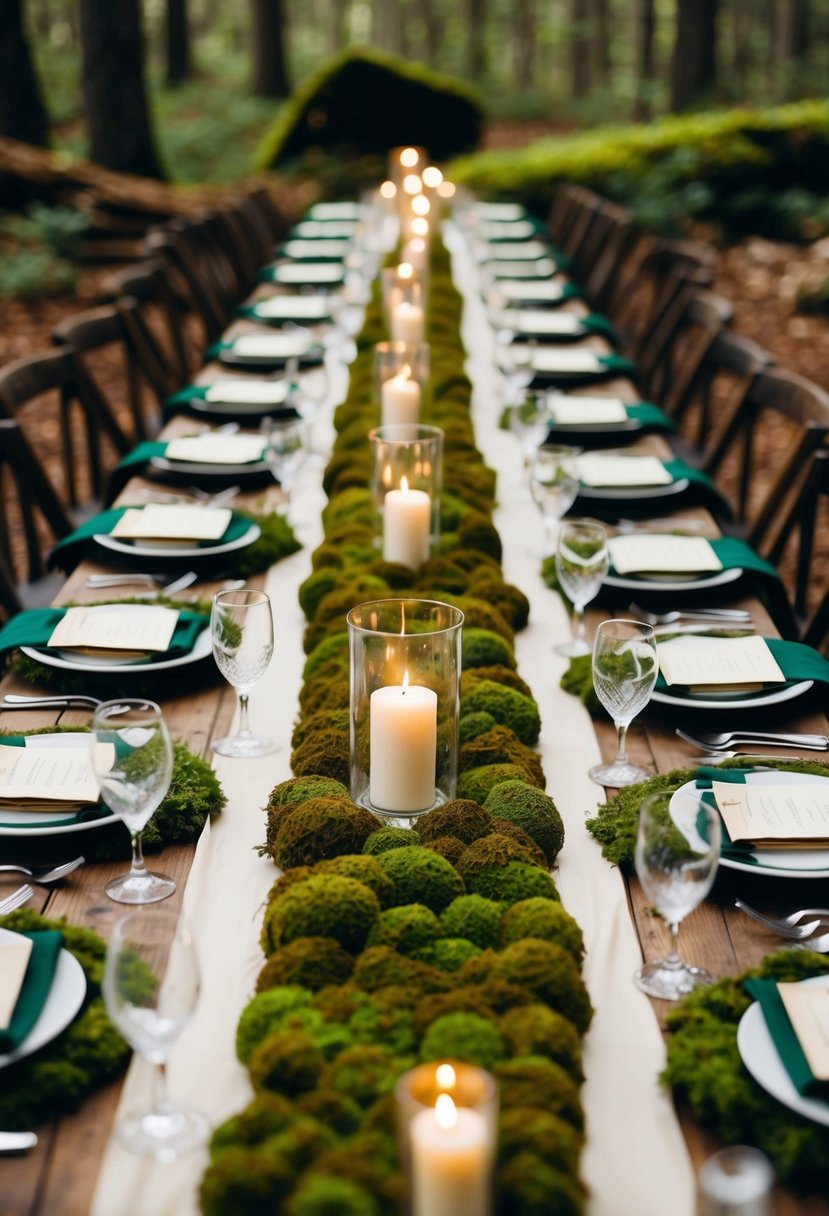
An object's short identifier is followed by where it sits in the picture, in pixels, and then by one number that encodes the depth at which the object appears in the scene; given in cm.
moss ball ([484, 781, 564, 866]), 168
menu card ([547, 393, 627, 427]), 364
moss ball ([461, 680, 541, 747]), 196
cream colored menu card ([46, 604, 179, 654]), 227
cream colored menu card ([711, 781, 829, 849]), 172
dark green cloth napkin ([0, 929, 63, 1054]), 133
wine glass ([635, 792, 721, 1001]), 139
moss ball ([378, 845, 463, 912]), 150
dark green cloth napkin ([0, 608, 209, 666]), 228
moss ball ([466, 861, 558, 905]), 152
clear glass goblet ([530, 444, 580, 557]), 269
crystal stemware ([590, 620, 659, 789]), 184
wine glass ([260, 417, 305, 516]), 288
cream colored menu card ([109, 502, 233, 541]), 276
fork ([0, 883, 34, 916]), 164
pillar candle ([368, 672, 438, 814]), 171
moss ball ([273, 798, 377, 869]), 159
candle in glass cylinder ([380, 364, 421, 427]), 320
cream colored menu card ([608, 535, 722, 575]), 262
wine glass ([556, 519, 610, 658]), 226
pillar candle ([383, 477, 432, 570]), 248
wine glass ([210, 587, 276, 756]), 189
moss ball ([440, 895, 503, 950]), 145
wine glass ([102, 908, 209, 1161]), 115
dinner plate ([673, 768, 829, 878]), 166
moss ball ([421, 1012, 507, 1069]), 123
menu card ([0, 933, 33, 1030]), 138
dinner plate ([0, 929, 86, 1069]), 134
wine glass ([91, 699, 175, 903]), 156
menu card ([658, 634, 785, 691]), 217
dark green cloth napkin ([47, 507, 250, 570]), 277
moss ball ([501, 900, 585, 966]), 143
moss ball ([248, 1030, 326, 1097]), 122
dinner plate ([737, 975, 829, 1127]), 126
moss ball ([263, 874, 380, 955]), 142
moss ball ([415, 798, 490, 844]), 161
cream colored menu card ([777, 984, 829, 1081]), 131
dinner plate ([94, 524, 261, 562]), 271
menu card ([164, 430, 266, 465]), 329
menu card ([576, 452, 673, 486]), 315
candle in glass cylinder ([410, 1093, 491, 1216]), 96
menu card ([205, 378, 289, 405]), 382
